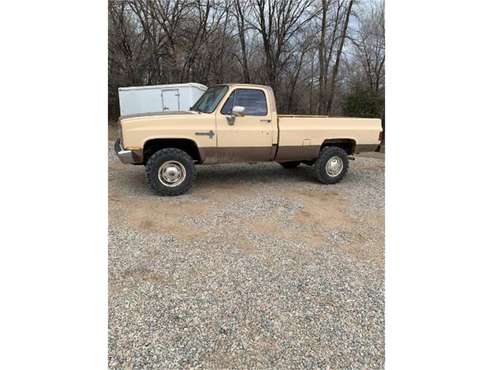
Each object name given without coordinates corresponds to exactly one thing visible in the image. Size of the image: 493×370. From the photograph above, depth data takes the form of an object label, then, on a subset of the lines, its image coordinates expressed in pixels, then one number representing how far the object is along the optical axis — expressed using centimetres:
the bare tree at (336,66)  1433
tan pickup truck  448
